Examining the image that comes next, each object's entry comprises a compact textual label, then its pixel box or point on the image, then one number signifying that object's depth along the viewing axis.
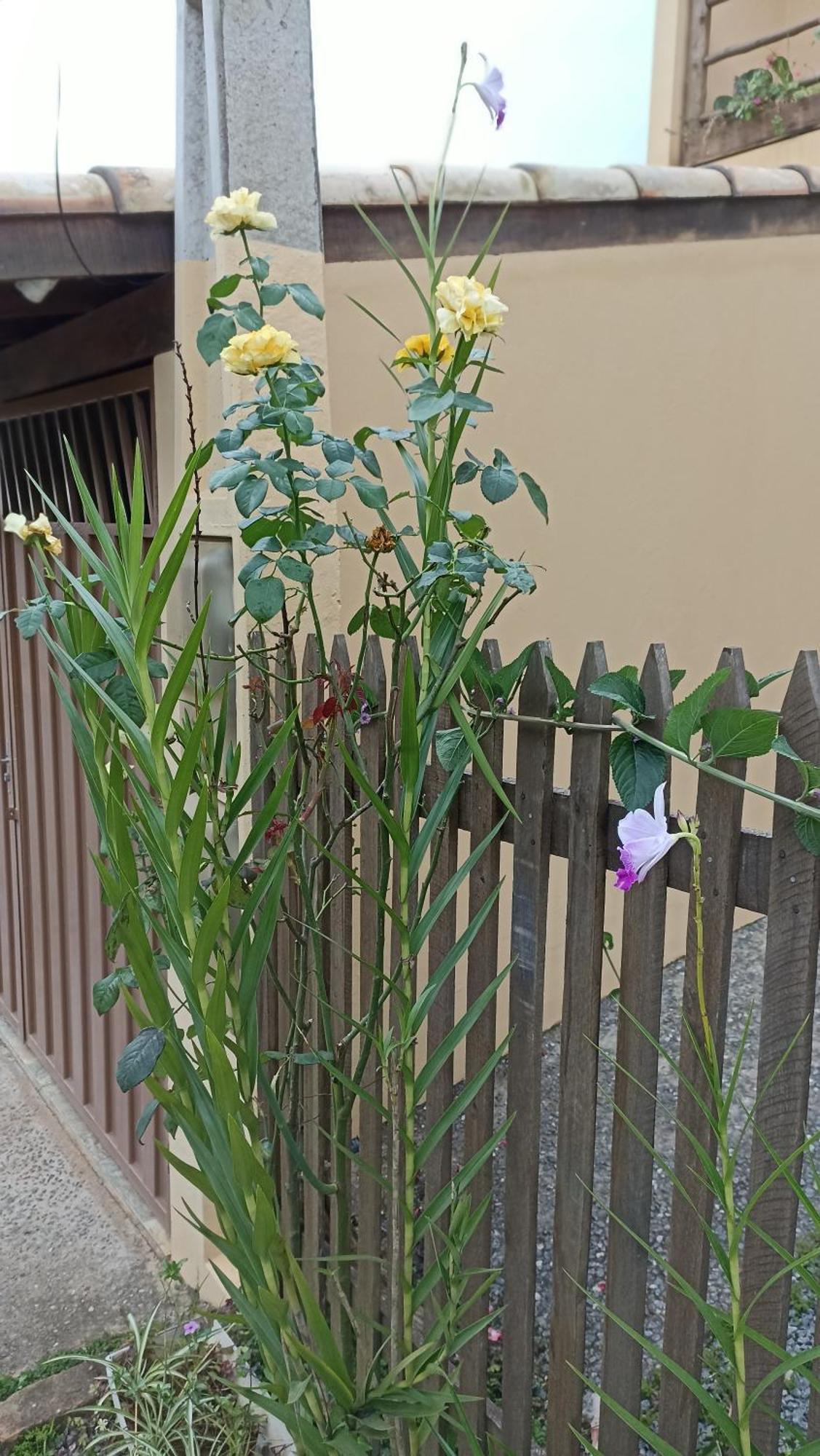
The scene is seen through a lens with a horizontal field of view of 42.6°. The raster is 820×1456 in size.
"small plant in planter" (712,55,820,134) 5.37
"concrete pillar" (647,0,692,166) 6.00
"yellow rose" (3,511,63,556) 1.85
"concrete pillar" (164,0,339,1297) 2.18
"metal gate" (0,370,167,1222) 3.30
